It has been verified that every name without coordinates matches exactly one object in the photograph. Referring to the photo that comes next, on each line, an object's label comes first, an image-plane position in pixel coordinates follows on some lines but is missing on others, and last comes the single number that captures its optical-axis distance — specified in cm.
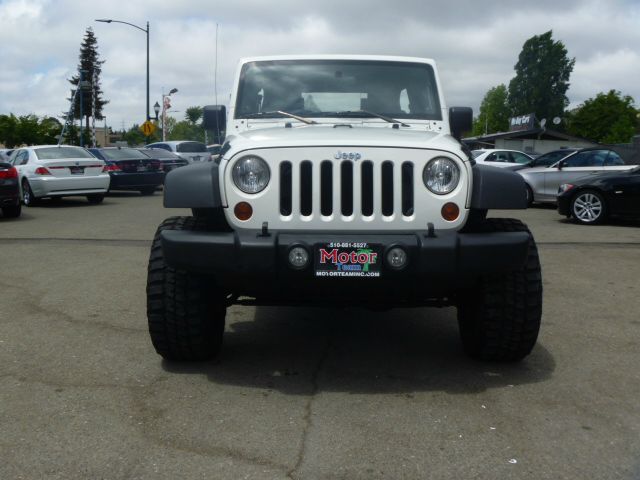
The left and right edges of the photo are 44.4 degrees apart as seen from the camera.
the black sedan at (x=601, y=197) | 1337
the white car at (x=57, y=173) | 1702
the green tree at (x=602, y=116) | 8425
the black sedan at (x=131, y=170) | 2102
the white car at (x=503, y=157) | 2120
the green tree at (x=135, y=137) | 11316
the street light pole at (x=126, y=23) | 3513
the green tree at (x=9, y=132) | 7444
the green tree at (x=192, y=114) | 12007
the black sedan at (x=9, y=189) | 1412
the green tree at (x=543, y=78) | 8719
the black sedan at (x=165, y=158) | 2222
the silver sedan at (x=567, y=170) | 1595
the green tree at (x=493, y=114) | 11481
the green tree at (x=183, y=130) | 12069
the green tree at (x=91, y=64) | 10112
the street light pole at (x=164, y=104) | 4887
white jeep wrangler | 402
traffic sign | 3706
